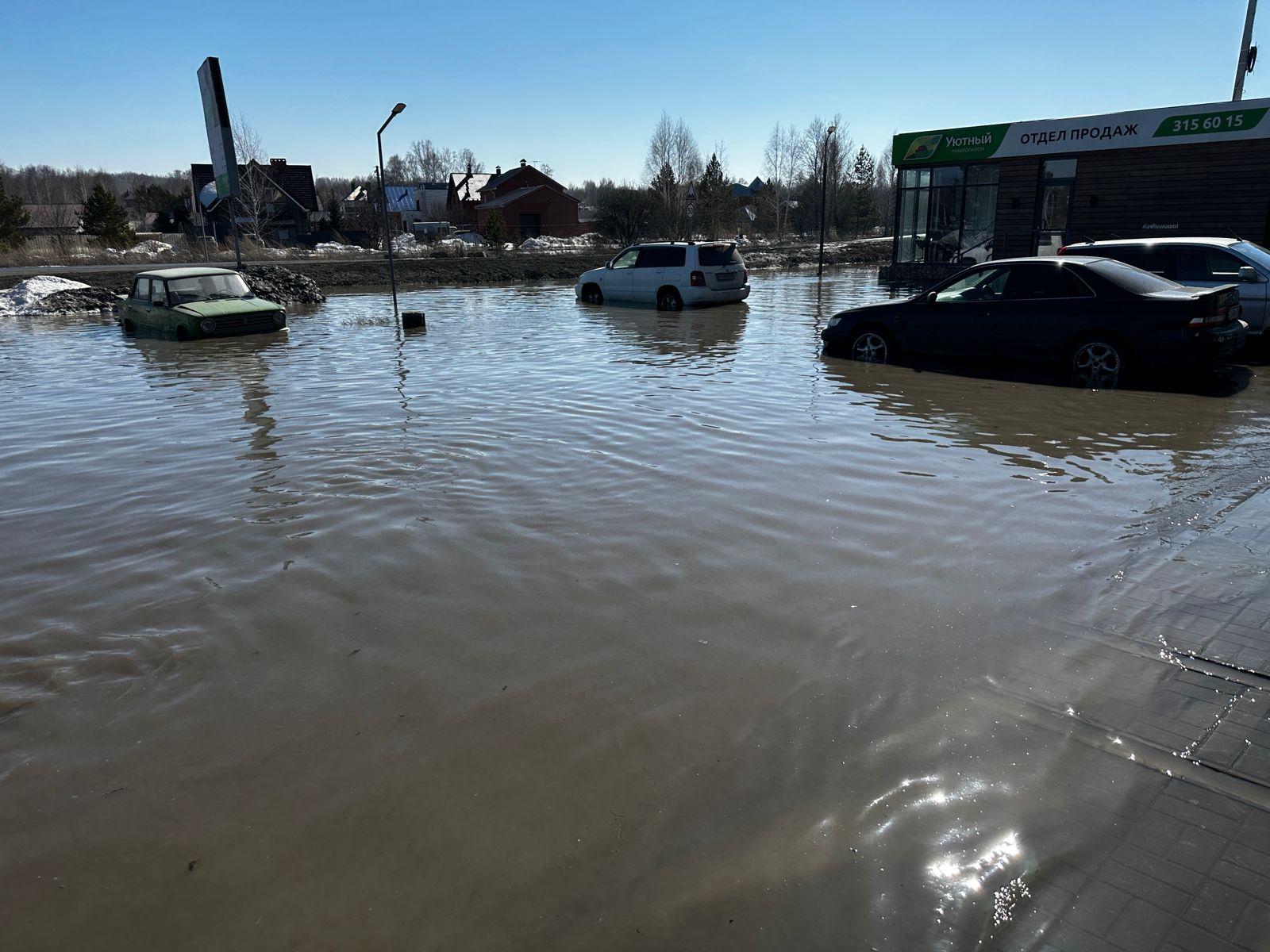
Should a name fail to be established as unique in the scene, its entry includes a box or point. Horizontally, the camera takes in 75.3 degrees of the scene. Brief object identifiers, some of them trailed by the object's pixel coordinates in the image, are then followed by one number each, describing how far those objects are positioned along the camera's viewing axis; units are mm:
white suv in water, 20859
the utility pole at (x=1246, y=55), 22302
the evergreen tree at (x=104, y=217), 53531
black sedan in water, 9617
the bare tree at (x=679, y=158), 69625
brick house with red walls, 70562
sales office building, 20266
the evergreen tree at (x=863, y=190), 82875
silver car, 11438
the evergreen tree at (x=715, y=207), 65500
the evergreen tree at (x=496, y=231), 55750
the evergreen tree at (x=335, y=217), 69375
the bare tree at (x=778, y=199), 73375
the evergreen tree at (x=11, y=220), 48188
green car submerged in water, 16812
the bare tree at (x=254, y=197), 50125
